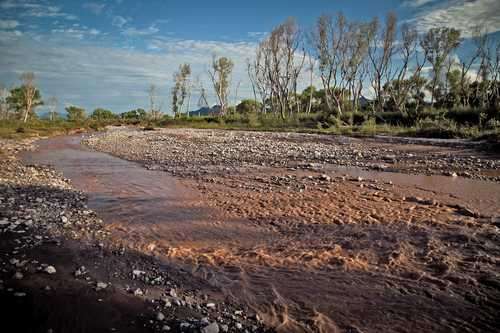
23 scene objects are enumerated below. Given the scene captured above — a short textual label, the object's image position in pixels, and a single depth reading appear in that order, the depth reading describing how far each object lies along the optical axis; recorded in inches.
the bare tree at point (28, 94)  1734.7
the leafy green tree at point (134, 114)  2876.5
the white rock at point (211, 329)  90.1
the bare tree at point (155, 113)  2476.9
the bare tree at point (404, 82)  1445.6
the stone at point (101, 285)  115.9
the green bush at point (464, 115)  886.6
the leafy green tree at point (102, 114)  2722.2
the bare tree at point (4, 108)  1863.9
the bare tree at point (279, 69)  1609.3
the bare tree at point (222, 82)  1967.4
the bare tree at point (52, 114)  2094.6
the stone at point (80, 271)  125.5
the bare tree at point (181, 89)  2226.9
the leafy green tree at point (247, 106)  2593.8
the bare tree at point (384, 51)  1417.3
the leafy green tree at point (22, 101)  1817.2
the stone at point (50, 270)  123.8
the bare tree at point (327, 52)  1450.5
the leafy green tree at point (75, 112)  2353.8
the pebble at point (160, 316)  97.4
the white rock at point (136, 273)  126.7
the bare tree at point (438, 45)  1370.6
